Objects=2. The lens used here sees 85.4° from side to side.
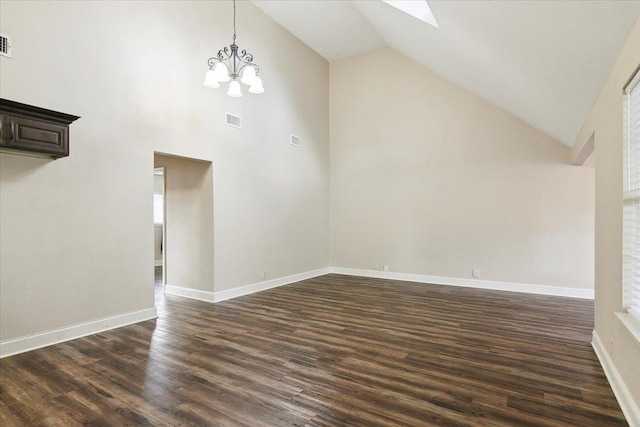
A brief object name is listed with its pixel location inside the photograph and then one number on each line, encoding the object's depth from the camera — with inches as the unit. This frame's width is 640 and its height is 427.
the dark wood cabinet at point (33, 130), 114.8
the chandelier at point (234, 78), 147.9
